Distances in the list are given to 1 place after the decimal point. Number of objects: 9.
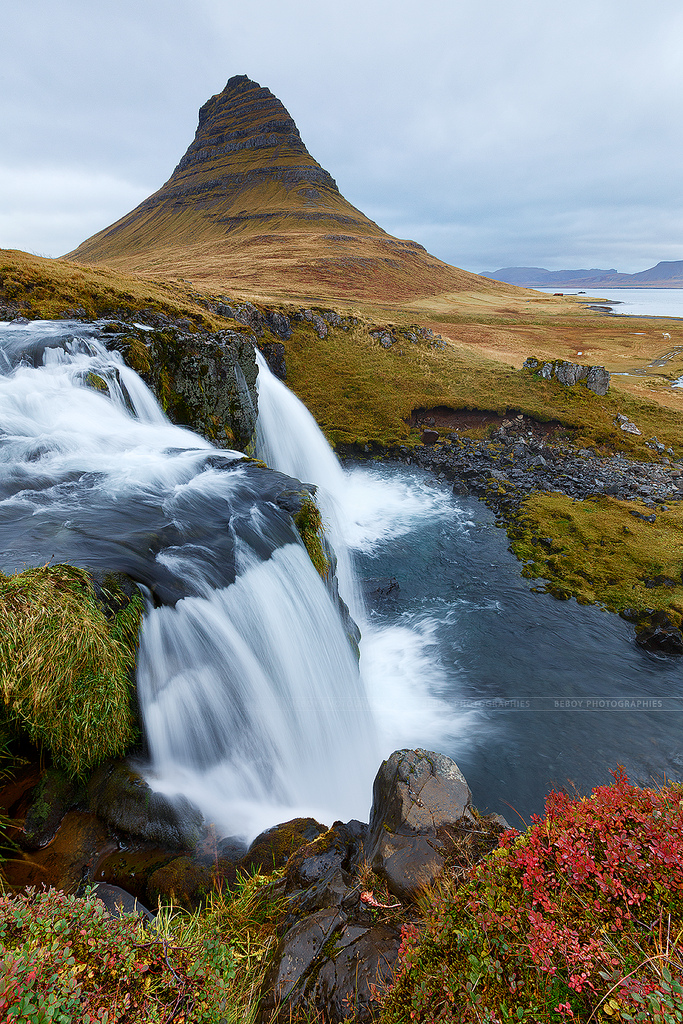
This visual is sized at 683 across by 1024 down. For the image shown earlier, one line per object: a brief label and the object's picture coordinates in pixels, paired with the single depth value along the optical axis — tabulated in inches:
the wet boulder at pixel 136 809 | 259.1
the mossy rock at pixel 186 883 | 236.2
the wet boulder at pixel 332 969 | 162.7
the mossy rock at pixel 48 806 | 234.7
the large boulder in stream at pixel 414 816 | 204.8
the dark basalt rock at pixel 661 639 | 605.3
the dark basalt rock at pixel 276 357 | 1519.4
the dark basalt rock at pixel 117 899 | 217.6
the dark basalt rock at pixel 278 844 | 269.6
